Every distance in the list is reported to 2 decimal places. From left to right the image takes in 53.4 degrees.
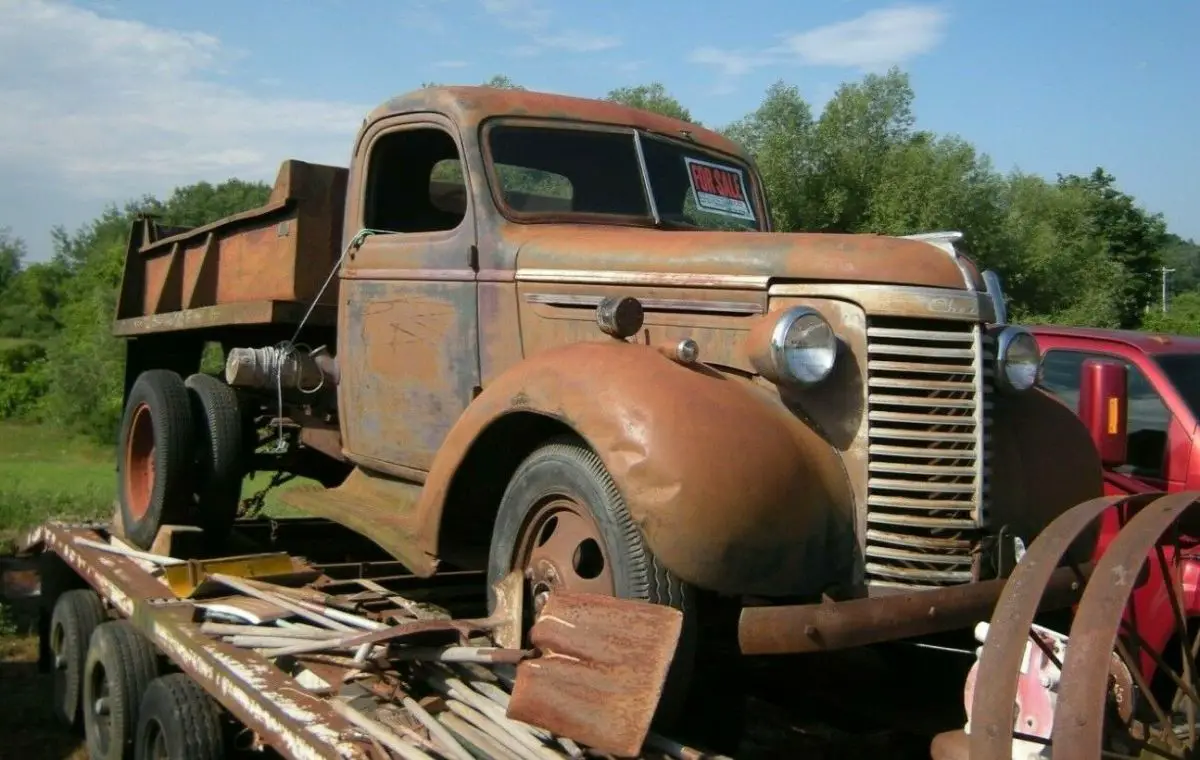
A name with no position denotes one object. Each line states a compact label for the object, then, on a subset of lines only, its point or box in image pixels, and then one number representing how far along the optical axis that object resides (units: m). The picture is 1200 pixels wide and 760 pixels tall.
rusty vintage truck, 2.94
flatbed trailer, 3.02
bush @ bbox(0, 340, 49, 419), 28.66
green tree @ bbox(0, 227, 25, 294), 55.61
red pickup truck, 4.45
